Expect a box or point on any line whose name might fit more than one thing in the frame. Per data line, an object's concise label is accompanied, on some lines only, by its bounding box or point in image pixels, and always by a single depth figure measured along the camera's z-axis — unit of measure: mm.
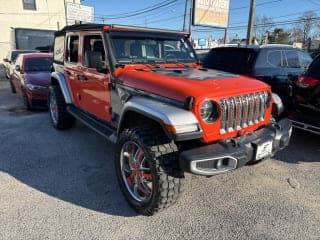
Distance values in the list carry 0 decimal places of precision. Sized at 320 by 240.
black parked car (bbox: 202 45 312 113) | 5699
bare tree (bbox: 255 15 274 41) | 41319
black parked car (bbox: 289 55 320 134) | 4410
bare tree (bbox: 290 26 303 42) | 57500
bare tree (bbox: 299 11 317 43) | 58262
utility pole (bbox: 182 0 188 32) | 26961
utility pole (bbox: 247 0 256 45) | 12836
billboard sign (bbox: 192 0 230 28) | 16391
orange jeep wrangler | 2547
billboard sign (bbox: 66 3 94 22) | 22003
